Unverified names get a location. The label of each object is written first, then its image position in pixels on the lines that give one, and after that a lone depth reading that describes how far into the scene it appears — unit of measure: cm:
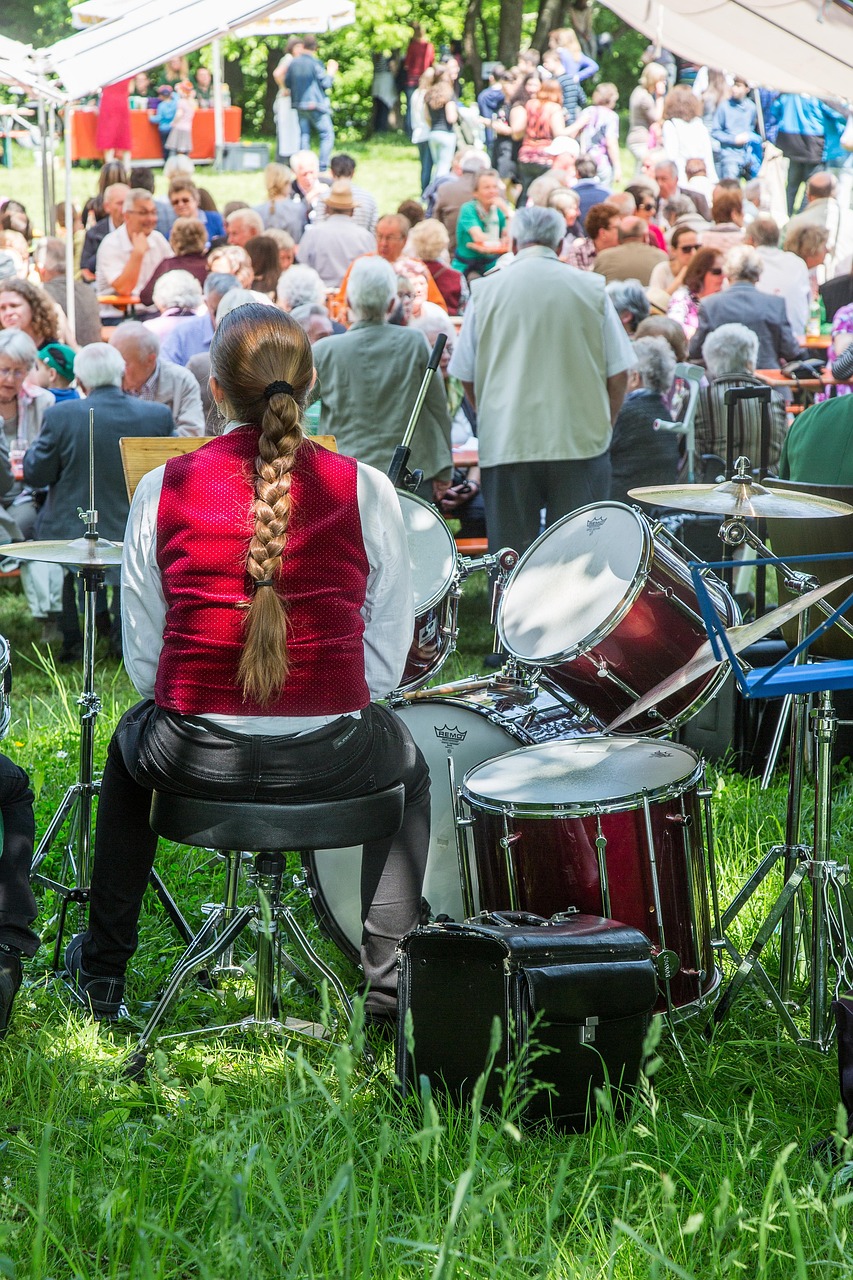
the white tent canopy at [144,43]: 1556
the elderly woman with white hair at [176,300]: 1501
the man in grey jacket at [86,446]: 1162
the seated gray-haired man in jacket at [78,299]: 1669
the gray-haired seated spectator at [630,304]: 1517
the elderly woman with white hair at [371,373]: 1129
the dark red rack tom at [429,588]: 726
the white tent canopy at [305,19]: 2245
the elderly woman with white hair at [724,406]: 1201
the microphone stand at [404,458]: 803
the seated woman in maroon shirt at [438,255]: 1952
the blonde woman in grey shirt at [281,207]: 2294
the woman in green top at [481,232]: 2209
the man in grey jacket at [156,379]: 1271
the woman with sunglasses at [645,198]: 2312
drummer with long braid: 502
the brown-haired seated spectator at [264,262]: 1734
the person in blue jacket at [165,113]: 3547
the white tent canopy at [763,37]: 1487
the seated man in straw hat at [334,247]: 2000
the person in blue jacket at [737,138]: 3161
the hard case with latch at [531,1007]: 505
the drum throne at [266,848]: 505
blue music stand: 553
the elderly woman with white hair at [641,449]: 1229
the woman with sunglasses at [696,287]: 1741
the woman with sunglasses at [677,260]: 1859
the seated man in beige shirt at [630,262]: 1908
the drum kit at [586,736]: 586
